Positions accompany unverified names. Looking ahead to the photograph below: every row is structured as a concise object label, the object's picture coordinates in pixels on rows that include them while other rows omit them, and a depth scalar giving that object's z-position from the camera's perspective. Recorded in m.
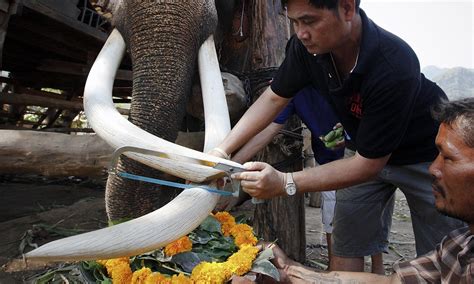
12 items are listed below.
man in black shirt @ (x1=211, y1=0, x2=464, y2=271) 1.54
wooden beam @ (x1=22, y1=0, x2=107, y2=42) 4.09
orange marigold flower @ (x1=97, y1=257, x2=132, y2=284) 1.41
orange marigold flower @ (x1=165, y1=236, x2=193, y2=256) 1.51
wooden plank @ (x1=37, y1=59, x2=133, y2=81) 5.92
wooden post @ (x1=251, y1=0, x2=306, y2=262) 2.60
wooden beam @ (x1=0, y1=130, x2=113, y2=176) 2.03
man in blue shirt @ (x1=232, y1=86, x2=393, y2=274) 2.31
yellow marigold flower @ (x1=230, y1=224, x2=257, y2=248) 1.66
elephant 1.26
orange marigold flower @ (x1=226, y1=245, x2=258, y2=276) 1.43
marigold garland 1.38
